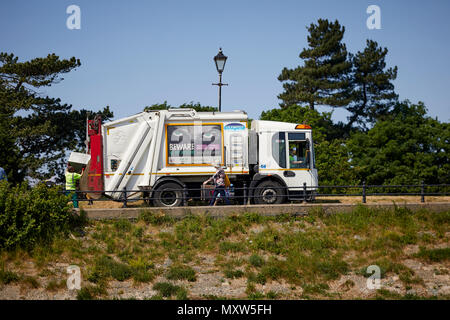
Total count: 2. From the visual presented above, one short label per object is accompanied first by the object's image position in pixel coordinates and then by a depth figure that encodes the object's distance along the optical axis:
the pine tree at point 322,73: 53.00
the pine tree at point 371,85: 56.16
